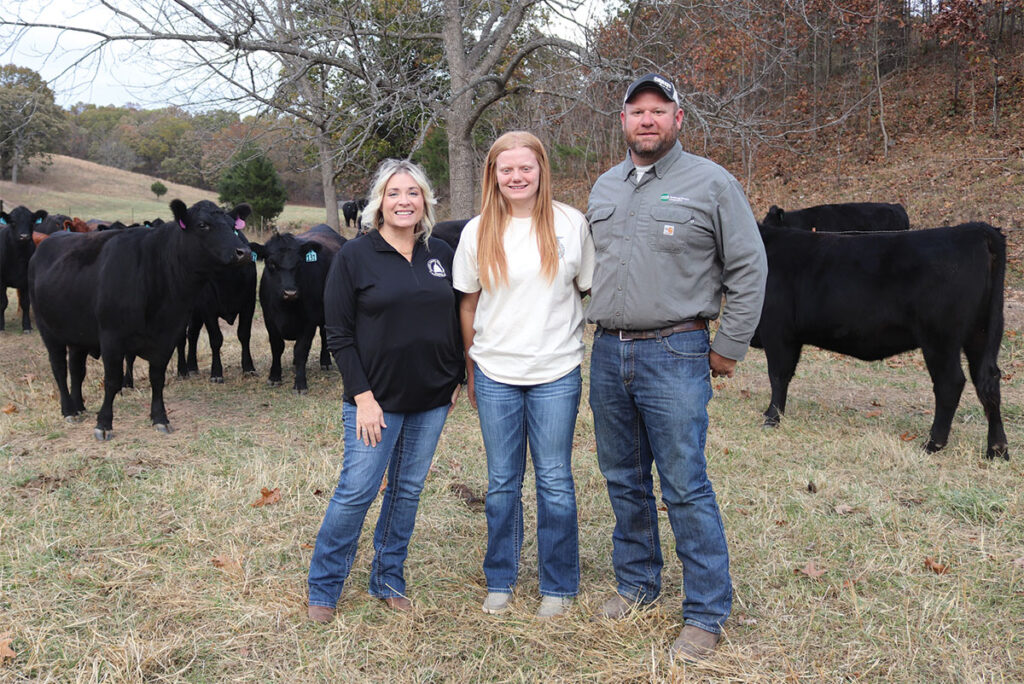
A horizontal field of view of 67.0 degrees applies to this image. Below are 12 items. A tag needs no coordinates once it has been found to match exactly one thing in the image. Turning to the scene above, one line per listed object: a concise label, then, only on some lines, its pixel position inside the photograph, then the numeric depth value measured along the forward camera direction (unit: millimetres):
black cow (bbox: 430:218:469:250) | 7921
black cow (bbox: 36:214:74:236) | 14972
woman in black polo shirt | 3486
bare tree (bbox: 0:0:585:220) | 10783
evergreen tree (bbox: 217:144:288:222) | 29469
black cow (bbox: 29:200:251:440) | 7082
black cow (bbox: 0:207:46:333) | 13312
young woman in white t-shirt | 3381
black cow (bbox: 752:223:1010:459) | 6242
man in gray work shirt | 3219
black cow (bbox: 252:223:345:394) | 9156
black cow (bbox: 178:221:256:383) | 9547
